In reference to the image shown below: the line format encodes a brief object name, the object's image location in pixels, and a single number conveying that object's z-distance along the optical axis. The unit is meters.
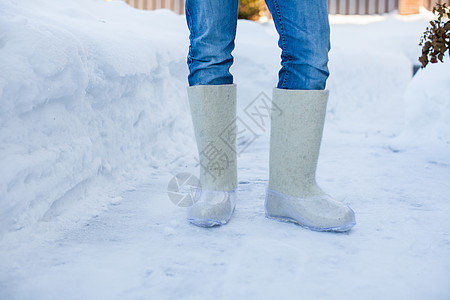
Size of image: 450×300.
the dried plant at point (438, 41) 1.97
